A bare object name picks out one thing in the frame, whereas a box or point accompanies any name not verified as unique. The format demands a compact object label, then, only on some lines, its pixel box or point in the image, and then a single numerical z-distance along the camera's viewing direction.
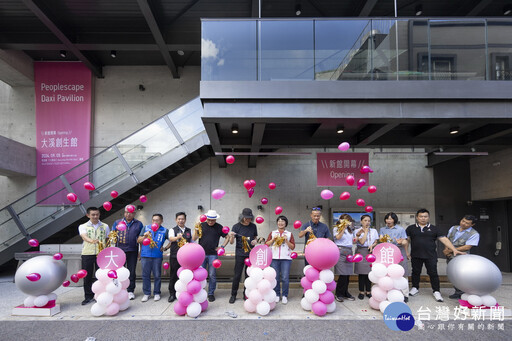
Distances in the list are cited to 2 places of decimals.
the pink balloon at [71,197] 5.53
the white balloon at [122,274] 4.96
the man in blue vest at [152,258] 5.72
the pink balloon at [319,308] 4.80
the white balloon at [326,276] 4.91
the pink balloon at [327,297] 4.85
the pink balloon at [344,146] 5.89
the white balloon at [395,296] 4.89
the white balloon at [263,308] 4.79
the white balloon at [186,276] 4.77
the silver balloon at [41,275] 4.80
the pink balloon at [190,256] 4.79
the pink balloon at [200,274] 4.89
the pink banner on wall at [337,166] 8.30
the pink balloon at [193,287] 4.74
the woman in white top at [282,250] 5.51
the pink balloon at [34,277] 4.70
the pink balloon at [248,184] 5.83
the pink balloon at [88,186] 5.71
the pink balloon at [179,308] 4.80
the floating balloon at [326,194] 5.68
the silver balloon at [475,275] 4.76
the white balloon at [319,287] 4.81
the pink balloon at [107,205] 5.85
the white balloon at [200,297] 4.86
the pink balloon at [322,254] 4.78
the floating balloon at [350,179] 6.17
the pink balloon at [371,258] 5.16
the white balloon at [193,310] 4.73
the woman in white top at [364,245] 5.87
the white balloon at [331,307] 4.97
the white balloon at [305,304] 5.04
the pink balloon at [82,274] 4.93
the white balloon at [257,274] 4.86
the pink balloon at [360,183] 6.20
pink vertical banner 9.98
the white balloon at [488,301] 4.88
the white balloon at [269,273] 4.92
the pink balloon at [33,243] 5.45
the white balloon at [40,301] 4.93
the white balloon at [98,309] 4.76
